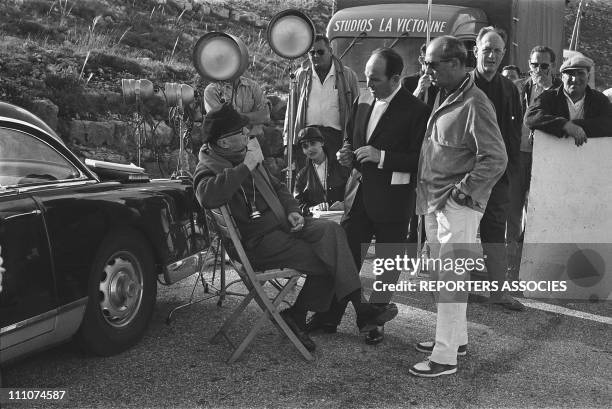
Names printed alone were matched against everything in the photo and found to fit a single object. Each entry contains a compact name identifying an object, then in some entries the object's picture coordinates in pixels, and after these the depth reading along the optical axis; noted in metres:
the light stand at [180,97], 6.17
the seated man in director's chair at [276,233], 4.01
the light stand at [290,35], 5.64
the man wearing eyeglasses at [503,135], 5.03
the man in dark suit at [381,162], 4.07
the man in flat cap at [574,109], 5.04
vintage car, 3.13
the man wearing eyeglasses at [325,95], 6.21
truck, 7.82
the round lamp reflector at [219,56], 5.45
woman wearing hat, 5.07
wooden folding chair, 3.86
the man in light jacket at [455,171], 3.54
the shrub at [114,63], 13.20
